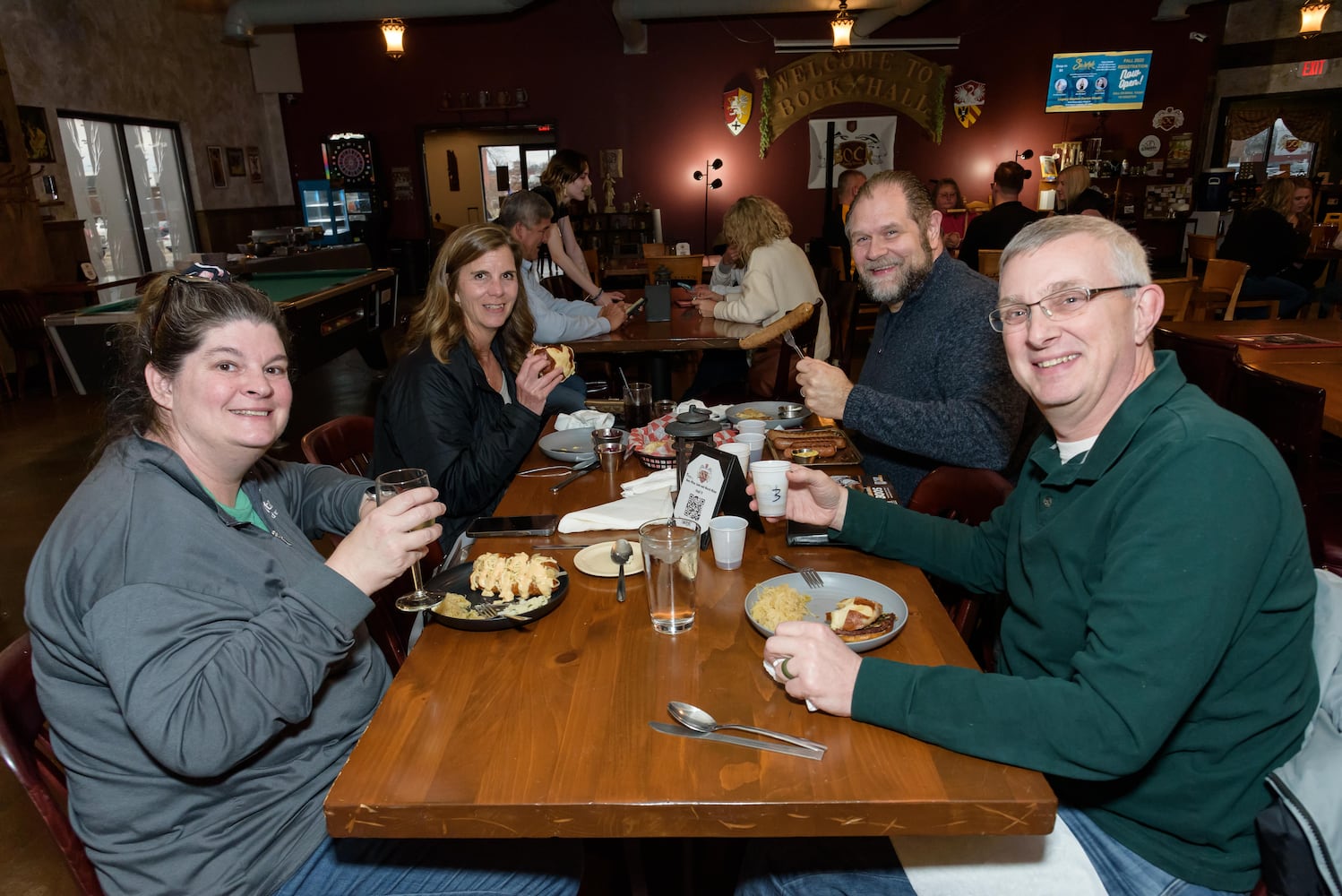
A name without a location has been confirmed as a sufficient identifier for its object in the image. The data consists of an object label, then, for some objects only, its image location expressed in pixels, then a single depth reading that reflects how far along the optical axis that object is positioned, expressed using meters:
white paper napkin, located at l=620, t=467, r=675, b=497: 1.99
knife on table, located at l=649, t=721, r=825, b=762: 1.07
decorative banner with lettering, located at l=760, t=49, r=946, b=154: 10.92
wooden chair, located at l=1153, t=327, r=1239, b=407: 2.83
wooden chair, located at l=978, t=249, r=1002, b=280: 6.37
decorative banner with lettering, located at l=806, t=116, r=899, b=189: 11.25
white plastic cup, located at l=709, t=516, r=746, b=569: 1.57
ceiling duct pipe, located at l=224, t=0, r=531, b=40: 9.42
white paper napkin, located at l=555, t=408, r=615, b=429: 2.53
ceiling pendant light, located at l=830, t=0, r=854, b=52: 8.66
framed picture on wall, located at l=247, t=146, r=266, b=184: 11.17
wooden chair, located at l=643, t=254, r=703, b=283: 6.80
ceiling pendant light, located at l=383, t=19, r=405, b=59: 8.90
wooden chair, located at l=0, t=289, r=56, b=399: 6.78
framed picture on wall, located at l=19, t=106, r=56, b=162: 7.44
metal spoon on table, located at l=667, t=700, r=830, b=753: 1.11
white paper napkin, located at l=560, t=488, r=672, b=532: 1.81
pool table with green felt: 4.59
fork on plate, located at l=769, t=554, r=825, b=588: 1.49
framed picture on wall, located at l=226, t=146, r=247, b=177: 10.74
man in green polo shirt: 1.03
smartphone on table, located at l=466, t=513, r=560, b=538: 1.80
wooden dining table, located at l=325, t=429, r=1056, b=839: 0.99
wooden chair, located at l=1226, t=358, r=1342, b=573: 2.24
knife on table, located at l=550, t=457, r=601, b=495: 2.13
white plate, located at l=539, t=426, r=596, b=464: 2.28
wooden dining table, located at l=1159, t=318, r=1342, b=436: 3.01
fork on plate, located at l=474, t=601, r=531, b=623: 1.42
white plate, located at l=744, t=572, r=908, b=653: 1.39
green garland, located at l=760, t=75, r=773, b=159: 11.08
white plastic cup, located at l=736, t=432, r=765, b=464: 2.13
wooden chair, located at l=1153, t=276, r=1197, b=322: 5.24
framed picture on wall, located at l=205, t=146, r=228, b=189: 10.32
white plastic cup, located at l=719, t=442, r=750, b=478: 1.82
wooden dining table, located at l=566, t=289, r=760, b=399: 4.15
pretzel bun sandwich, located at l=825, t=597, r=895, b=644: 1.30
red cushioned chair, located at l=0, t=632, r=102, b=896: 1.13
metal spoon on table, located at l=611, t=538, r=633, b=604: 1.61
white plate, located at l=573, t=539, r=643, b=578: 1.58
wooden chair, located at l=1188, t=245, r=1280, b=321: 5.85
